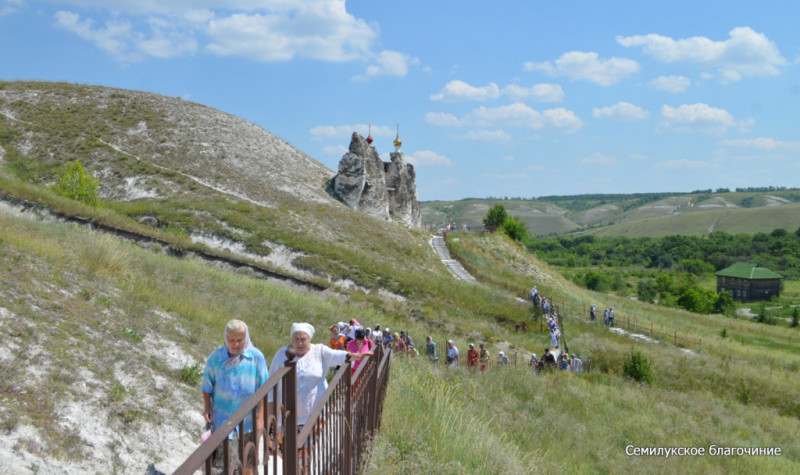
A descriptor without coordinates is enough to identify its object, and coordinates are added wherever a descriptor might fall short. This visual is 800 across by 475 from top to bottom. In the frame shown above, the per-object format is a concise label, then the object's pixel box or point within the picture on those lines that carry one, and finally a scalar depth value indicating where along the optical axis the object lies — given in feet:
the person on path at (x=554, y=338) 70.64
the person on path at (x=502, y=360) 54.85
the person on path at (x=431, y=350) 50.26
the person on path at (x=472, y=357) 50.42
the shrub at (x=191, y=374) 23.48
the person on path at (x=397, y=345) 48.12
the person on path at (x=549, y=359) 53.16
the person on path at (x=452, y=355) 47.70
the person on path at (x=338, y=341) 32.29
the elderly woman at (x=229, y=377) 14.89
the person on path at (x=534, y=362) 54.48
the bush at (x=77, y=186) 89.56
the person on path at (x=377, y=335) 42.79
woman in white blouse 15.87
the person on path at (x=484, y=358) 49.79
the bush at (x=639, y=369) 58.92
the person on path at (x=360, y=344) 25.22
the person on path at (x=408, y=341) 49.36
